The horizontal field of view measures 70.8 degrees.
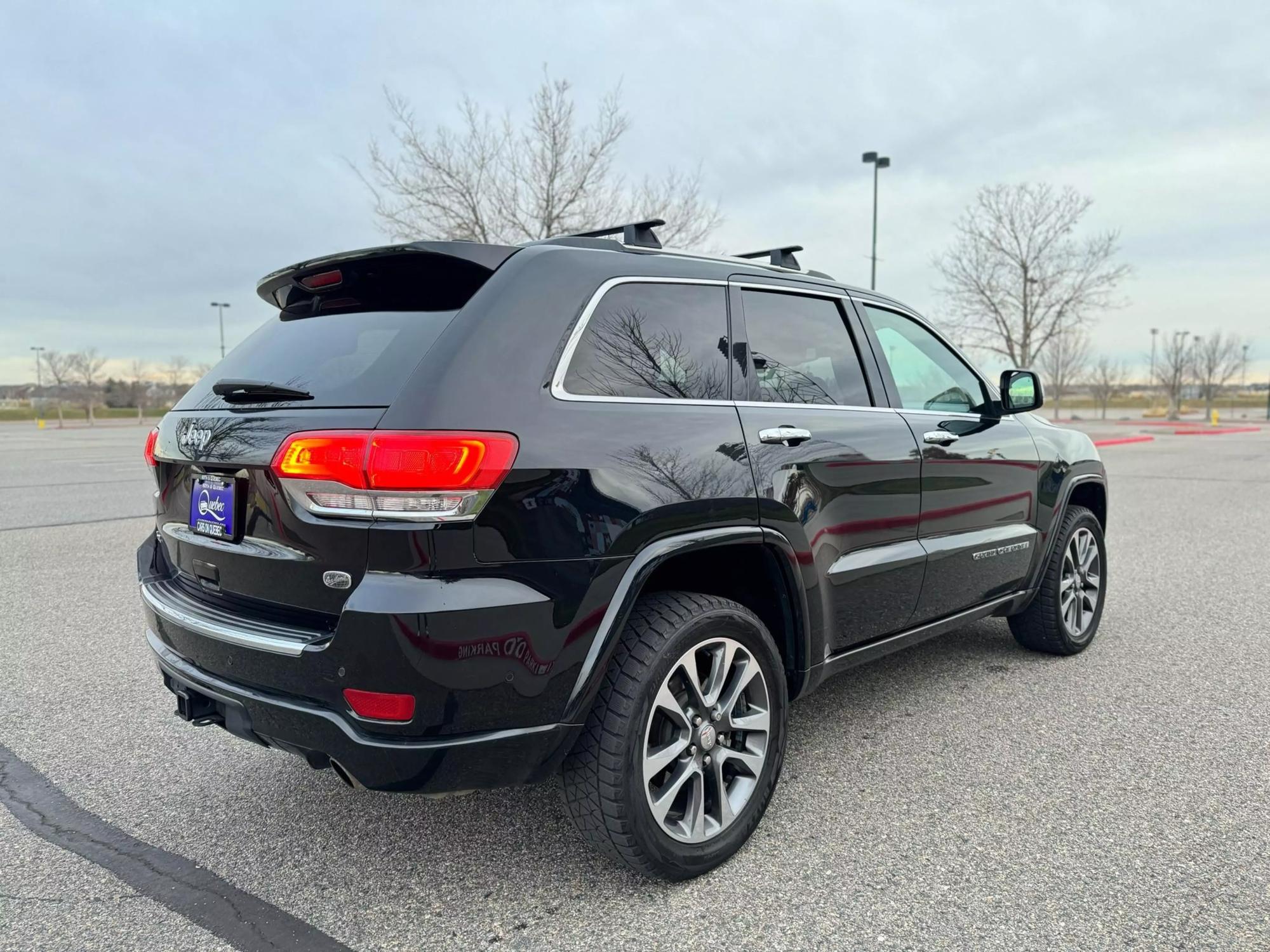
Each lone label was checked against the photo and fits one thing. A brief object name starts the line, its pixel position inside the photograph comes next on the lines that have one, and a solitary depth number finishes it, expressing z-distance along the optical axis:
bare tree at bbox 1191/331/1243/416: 54.28
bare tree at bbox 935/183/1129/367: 27.80
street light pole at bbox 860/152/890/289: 24.02
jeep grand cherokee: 2.13
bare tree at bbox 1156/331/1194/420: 50.89
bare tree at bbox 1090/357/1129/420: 56.59
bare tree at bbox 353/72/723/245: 15.59
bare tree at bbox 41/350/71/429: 70.75
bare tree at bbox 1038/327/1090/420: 49.34
